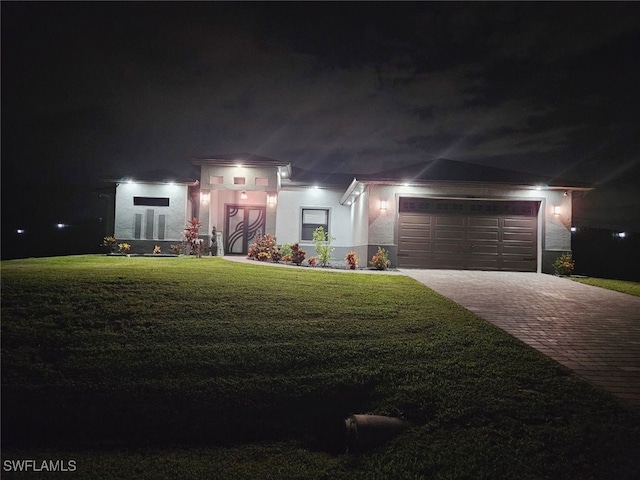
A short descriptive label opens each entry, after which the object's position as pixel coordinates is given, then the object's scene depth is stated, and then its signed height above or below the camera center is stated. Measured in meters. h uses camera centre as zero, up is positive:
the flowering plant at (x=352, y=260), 13.65 -0.36
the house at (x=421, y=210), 14.39 +1.52
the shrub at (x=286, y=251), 15.08 -0.13
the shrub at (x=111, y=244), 16.91 -0.05
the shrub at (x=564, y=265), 13.43 -0.33
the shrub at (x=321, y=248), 14.53 +0.02
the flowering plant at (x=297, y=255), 14.31 -0.26
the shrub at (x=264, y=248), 14.86 -0.05
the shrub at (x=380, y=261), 13.53 -0.36
